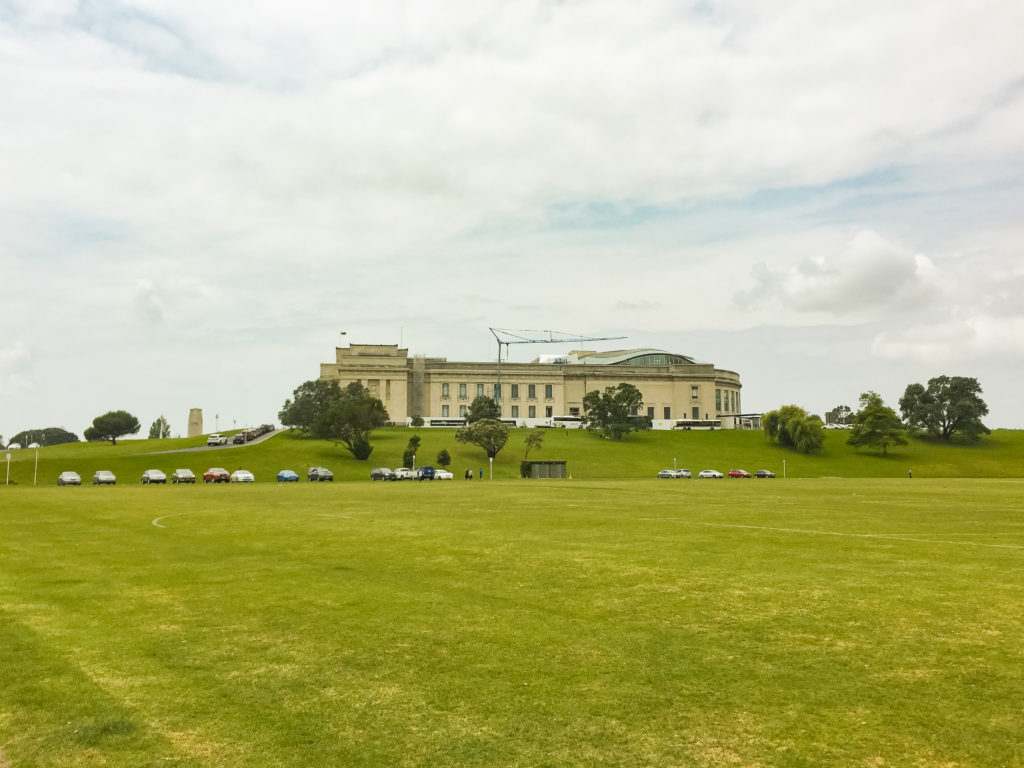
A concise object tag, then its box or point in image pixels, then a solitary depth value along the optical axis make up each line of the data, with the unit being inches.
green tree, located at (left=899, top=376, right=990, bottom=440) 5738.2
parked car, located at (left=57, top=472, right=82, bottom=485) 3127.5
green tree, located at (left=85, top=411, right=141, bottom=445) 6141.7
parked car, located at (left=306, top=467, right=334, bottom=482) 3555.6
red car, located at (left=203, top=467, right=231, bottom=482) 3314.5
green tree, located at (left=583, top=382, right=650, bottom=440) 5821.9
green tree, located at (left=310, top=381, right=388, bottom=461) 4323.3
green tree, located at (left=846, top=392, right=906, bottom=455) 5231.3
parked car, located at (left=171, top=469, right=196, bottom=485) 3235.7
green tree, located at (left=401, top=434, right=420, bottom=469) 4249.5
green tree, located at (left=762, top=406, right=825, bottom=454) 5319.9
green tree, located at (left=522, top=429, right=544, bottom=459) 4628.4
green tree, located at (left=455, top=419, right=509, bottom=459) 4475.9
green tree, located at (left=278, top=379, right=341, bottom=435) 5536.4
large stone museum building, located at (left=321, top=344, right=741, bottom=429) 7578.7
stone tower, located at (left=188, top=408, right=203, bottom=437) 6550.2
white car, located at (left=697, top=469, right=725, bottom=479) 4215.1
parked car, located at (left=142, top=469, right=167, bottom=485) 3203.7
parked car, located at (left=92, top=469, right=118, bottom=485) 3203.7
